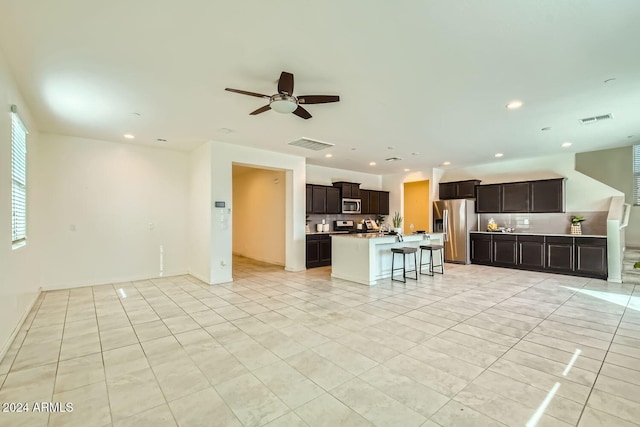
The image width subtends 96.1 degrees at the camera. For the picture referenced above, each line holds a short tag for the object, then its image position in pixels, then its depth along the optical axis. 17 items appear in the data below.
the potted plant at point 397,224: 6.29
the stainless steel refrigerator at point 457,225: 7.96
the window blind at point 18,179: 3.51
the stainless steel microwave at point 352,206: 8.66
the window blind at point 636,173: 6.09
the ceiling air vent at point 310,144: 5.61
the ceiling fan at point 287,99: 3.00
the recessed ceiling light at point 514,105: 3.77
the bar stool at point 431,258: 6.23
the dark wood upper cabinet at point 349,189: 8.54
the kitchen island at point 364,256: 5.61
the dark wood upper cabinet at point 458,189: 8.14
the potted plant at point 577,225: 6.59
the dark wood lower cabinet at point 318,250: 7.50
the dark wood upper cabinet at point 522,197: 6.86
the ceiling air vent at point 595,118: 4.30
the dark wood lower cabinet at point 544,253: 6.12
